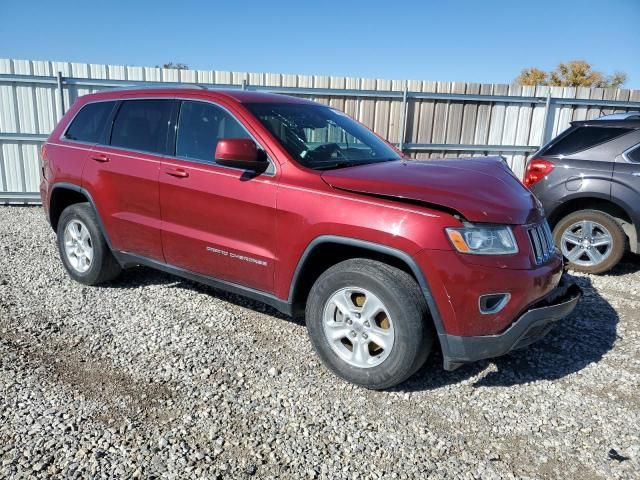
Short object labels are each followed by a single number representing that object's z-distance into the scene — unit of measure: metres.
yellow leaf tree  39.09
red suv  2.88
